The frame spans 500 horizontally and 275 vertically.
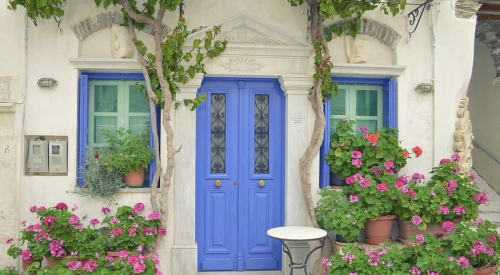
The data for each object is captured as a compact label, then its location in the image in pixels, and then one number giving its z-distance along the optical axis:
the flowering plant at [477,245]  4.98
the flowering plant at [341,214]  5.52
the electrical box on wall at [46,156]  5.75
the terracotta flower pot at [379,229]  5.79
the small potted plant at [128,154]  5.67
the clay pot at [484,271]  5.07
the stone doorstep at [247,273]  6.06
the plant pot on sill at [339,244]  5.64
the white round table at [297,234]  5.09
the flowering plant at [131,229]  5.32
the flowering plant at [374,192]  5.66
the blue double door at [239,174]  6.09
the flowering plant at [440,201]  5.68
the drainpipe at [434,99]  6.26
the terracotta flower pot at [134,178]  5.85
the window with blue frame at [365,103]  6.26
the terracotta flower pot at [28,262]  5.27
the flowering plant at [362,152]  5.92
